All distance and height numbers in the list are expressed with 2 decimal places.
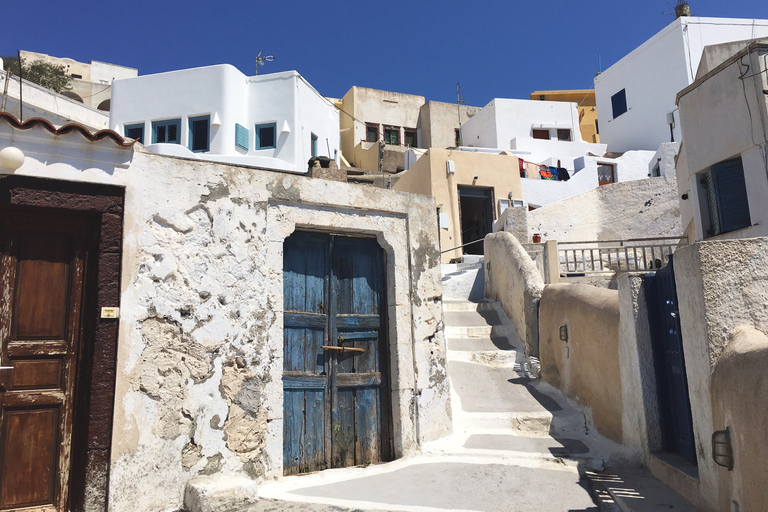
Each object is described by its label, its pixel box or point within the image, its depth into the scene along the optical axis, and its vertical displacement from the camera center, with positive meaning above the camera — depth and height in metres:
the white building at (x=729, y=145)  9.90 +3.63
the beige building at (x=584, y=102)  35.88 +15.89
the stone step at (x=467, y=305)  10.23 +0.71
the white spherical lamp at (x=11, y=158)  4.19 +1.50
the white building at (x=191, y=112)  20.09 +8.71
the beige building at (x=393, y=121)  31.50 +13.09
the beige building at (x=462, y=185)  16.92 +5.04
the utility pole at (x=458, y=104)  33.78 +14.64
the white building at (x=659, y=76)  22.91 +11.46
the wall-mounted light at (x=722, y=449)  3.36 -0.69
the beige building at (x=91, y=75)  34.06 +20.03
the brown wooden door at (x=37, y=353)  4.16 +0.02
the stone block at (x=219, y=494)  4.27 -1.12
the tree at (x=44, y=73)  28.72 +15.17
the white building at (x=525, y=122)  28.44 +11.44
